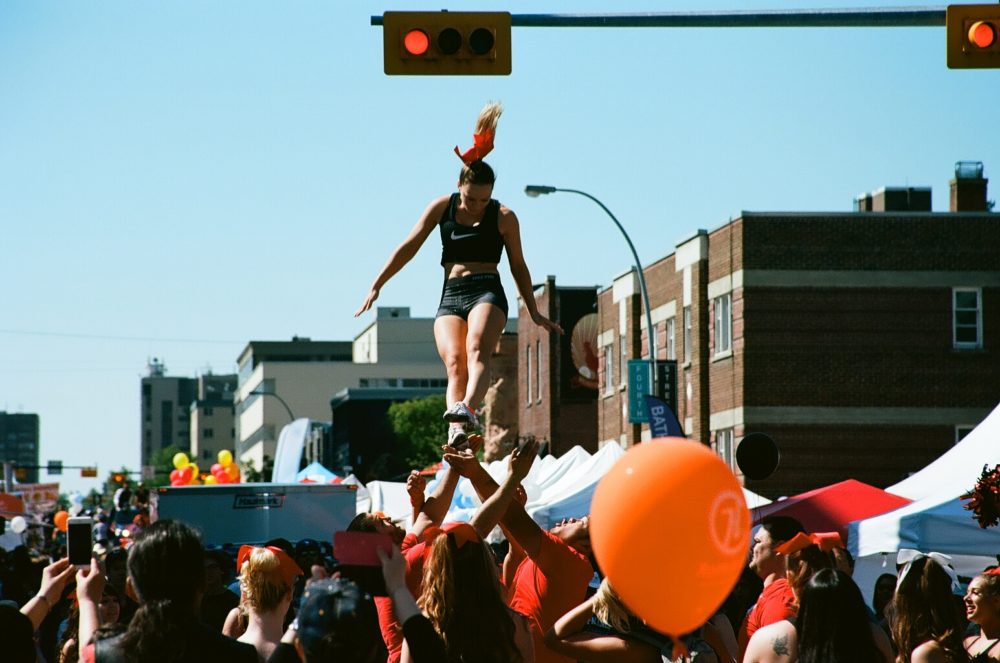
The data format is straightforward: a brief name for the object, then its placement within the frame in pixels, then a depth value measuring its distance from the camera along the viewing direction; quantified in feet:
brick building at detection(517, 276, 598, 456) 179.42
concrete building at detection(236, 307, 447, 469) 458.91
